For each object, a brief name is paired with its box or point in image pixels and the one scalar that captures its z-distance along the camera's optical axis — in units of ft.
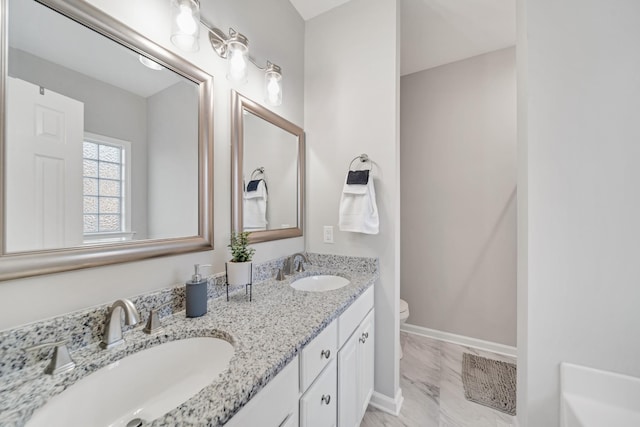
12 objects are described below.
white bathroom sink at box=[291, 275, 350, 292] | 5.00
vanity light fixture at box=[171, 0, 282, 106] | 3.03
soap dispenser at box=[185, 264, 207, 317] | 2.97
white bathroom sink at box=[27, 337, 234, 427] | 1.81
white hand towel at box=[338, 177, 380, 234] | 4.99
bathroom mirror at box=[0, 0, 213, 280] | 2.07
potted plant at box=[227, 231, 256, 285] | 3.45
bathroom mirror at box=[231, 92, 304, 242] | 4.15
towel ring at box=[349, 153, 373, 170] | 5.32
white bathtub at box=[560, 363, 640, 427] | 2.84
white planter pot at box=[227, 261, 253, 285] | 3.44
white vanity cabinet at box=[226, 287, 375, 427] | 2.18
